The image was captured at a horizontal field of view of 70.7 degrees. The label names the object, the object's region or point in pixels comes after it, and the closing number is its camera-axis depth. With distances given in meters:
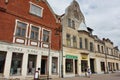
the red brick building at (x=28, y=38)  10.06
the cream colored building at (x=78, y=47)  15.10
